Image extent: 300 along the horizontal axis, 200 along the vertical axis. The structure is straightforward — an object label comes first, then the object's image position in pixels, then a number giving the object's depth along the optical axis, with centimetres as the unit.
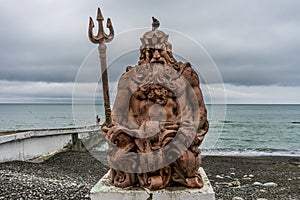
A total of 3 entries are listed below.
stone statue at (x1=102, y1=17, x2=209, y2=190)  380
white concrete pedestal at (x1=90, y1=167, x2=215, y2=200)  371
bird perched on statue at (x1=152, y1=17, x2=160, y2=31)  430
